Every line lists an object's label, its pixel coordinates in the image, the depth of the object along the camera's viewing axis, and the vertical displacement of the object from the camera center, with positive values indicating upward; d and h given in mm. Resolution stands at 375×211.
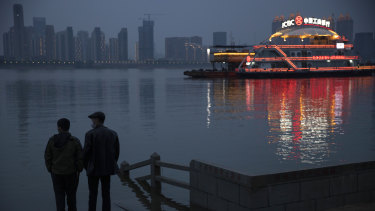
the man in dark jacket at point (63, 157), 7559 -1572
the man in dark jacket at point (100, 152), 7762 -1520
